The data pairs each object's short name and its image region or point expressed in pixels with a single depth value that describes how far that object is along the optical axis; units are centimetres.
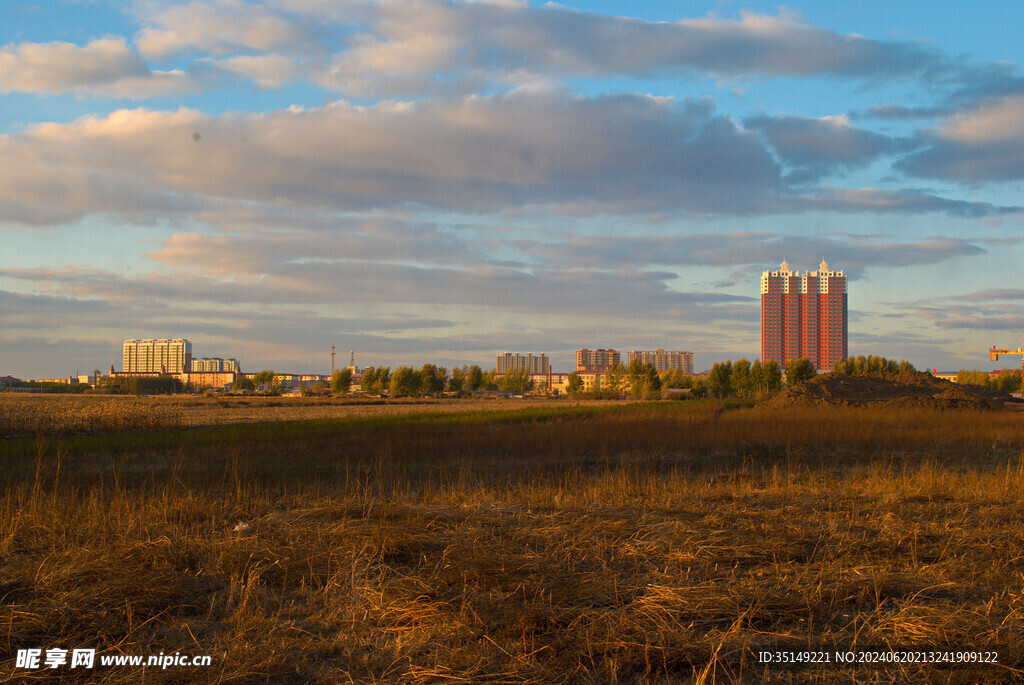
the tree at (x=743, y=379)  9188
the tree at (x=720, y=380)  9425
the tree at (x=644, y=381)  9312
